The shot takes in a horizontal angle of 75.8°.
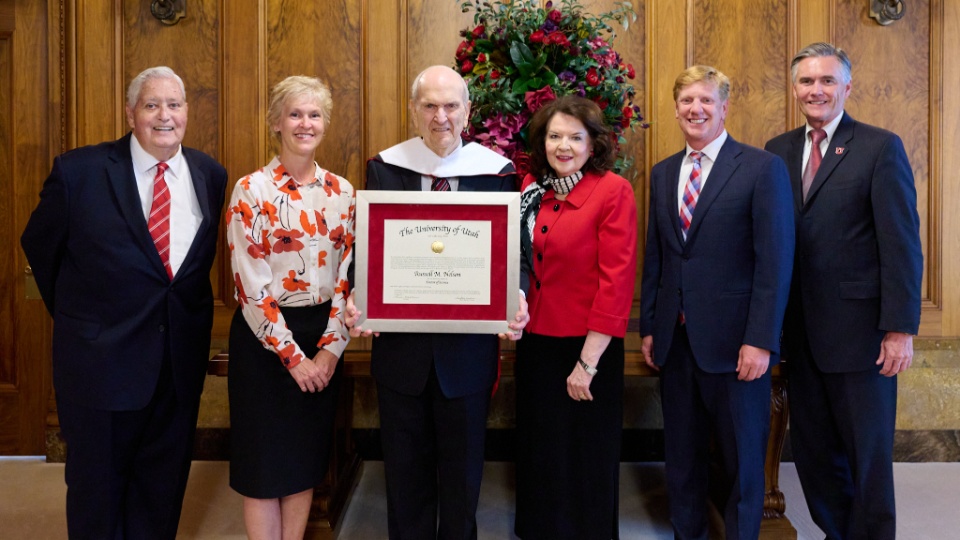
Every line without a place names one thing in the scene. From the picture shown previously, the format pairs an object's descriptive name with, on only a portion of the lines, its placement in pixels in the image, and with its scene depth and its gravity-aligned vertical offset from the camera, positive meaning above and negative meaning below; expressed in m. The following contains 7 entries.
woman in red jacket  1.82 -0.14
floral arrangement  2.35 +0.78
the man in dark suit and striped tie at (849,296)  1.98 -0.08
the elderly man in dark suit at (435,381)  1.72 -0.32
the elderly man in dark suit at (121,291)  1.87 -0.07
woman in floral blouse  1.79 -0.11
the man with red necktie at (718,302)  1.91 -0.10
